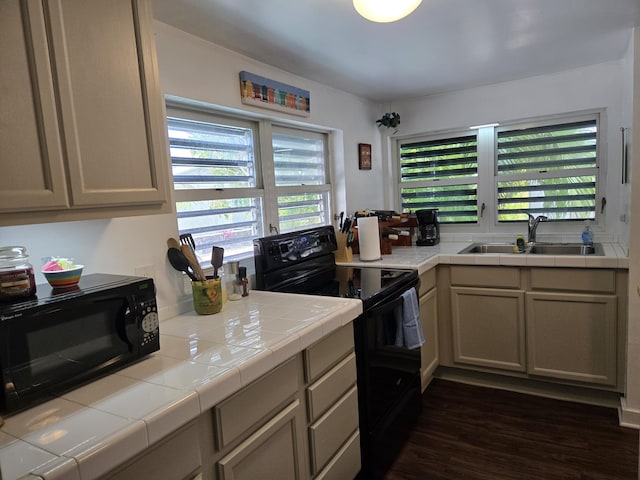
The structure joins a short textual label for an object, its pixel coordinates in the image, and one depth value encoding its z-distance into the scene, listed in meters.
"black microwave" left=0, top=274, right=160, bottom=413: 0.91
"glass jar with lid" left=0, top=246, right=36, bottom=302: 1.01
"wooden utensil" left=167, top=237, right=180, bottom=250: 1.75
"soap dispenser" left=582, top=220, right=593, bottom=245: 2.83
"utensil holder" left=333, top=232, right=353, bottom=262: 2.64
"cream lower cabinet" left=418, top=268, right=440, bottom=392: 2.52
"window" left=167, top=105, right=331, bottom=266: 2.05
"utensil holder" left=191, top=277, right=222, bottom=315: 1.66
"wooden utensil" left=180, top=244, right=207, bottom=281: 1.71
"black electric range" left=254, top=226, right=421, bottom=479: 1.81
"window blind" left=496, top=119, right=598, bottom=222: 2.97
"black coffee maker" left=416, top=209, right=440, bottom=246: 3.17
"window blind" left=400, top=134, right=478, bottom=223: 3.39
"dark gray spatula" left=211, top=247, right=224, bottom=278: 1.78
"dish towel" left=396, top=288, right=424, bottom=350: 2.09
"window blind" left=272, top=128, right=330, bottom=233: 2.66
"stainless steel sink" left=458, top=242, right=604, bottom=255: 2.76
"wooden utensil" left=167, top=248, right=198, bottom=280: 1.72
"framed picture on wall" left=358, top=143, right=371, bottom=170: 3.30
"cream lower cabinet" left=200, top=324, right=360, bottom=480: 1.13
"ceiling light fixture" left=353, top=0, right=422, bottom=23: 1.47
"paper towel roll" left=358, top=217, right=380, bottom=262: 2.59
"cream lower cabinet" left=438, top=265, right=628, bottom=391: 2.35
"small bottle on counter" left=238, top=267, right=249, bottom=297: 1.93
